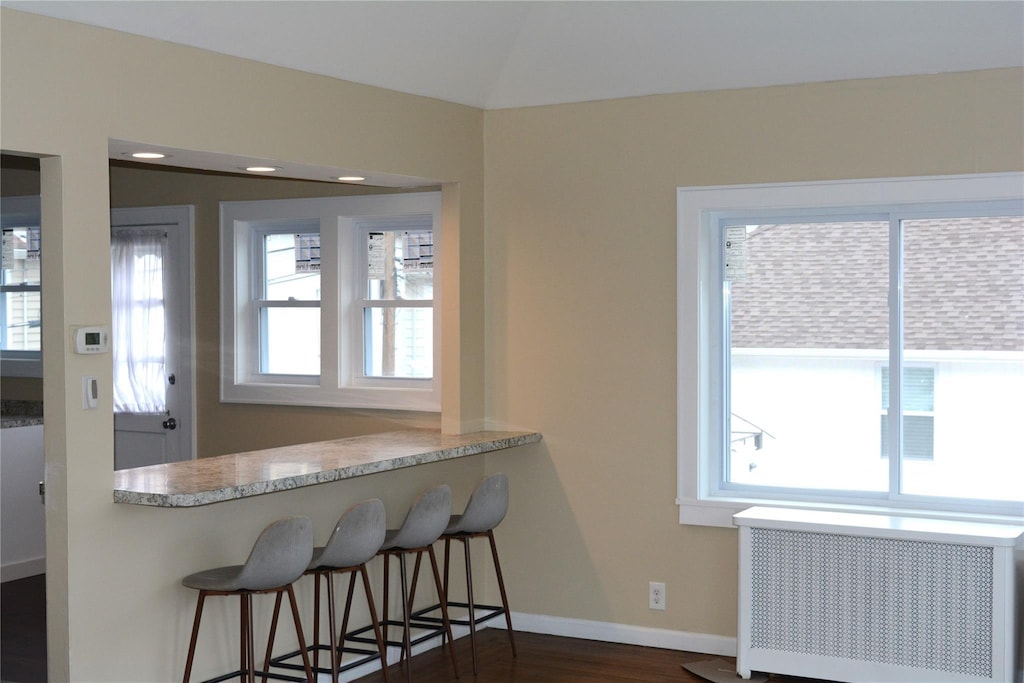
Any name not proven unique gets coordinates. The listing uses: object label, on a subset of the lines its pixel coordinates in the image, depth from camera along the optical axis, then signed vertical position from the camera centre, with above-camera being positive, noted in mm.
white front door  6426 -199
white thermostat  3672 -76
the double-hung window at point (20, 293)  7176 +157
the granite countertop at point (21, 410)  6828 -579
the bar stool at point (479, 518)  4927 -897
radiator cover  4309 -1133
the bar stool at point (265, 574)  3861 -899
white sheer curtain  6527 -53
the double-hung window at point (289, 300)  6207 +91
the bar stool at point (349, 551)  4211 -893
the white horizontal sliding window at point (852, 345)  4691 -137
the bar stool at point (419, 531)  4625 -895
